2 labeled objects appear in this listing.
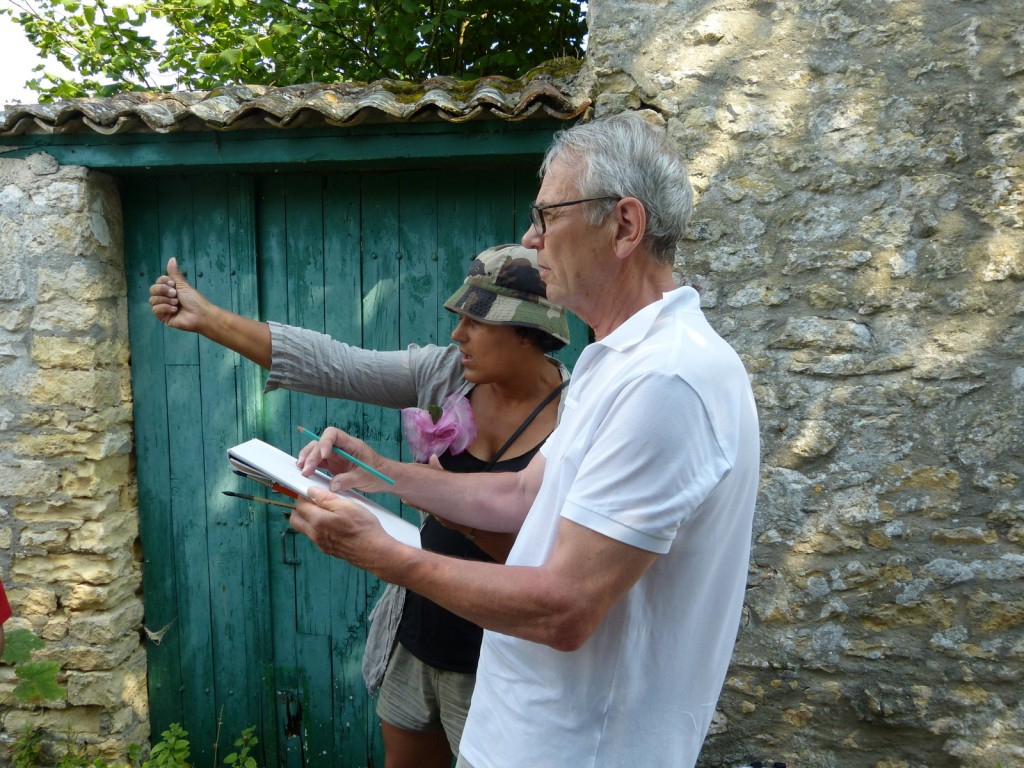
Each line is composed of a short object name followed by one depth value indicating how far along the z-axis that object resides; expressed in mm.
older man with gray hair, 1121
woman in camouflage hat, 2105
